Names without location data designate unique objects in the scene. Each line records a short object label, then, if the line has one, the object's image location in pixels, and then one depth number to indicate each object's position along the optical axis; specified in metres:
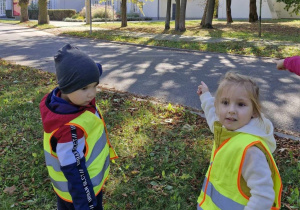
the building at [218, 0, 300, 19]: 39.47
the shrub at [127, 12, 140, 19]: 42.95
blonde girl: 1.69
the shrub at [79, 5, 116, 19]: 38.59
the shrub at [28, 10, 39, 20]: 44.60
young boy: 1.90
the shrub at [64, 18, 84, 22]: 37.65
